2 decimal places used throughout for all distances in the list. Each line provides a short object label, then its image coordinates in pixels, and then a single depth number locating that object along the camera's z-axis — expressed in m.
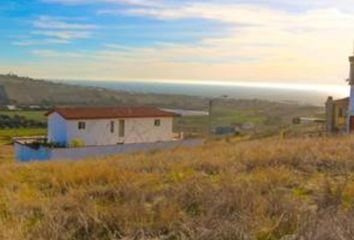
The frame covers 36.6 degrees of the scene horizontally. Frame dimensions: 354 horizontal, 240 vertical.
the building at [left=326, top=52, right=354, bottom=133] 32.72
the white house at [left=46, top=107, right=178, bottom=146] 40.06
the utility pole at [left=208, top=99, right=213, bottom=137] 48.48
